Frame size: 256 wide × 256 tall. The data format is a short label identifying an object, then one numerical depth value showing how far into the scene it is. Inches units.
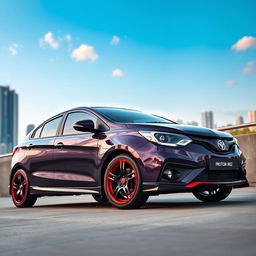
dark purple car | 244.8
